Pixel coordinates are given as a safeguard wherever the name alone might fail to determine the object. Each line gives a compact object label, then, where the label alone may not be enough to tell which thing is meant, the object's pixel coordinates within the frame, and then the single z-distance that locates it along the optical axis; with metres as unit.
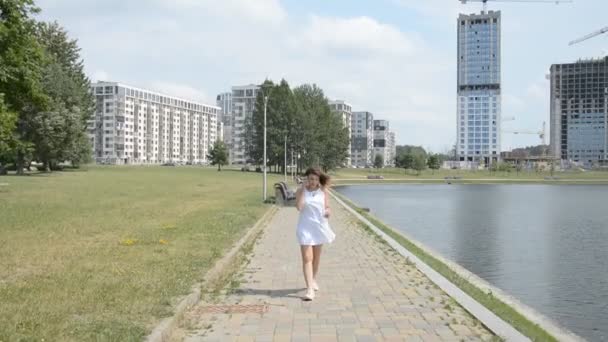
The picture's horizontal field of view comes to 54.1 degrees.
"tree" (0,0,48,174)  23.33
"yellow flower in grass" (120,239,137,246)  12.55
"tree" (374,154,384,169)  155.38
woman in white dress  7.90
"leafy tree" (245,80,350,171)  85.38
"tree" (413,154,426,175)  118.94
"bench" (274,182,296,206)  28.61
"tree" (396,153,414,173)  120.69
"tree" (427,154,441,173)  127.78
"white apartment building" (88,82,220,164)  168.88
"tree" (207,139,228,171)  96.50
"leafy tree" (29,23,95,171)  47.22
